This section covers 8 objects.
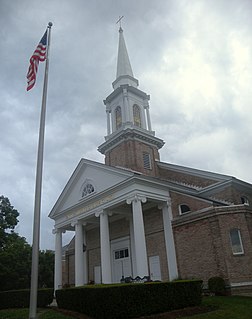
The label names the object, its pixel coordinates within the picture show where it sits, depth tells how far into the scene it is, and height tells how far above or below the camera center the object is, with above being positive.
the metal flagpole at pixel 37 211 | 10.24 +2.85
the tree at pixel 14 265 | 31.42 +3.24
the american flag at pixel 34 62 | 14.24 +9.78
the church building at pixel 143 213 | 20.02 +5.65
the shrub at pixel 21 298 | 19.53 +0.05
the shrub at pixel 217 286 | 18.20 -0.08
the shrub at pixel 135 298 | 12.31 -0.29
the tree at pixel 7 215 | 33.53 +8.23
